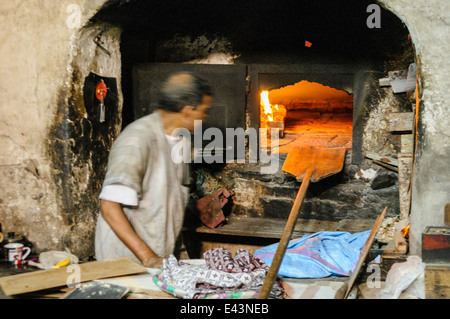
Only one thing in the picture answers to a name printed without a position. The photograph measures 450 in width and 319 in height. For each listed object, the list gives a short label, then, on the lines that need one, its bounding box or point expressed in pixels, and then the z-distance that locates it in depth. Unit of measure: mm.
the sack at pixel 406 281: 2447
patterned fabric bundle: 2199
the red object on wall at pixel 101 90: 3652
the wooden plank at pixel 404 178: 4148
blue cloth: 3257
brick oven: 4695
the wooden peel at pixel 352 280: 2479
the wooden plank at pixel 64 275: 2271
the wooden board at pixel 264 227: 4637
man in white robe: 2406
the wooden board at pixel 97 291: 2176
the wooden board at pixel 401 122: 4332
